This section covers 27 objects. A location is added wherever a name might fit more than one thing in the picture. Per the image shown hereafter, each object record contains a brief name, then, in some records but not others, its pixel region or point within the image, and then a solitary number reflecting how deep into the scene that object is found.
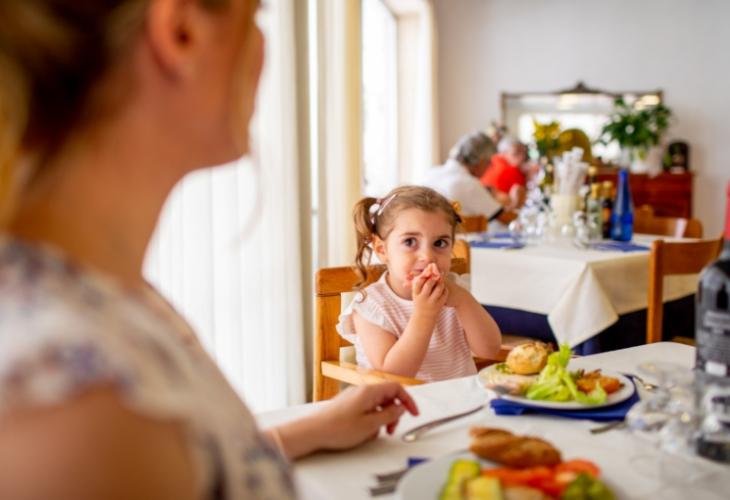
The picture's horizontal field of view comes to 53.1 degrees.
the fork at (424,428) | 0.96
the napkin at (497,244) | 3.23
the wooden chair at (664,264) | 2.52
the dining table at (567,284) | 2.75
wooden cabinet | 6.71
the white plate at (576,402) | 1.05
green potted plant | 6.70
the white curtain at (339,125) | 3.91
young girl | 1.79
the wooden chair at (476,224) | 3.89
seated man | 4.43
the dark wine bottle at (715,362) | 0.89
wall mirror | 6.91
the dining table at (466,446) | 0.81
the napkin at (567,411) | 1.04
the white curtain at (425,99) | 6.81
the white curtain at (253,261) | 2.65
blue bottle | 3.50
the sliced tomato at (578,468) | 0.79
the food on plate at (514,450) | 0.81
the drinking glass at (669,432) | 0.84
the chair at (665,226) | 4.04
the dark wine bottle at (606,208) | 3.57
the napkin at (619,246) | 3.14
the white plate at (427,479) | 0.75
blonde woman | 0.38
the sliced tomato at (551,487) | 0.73
